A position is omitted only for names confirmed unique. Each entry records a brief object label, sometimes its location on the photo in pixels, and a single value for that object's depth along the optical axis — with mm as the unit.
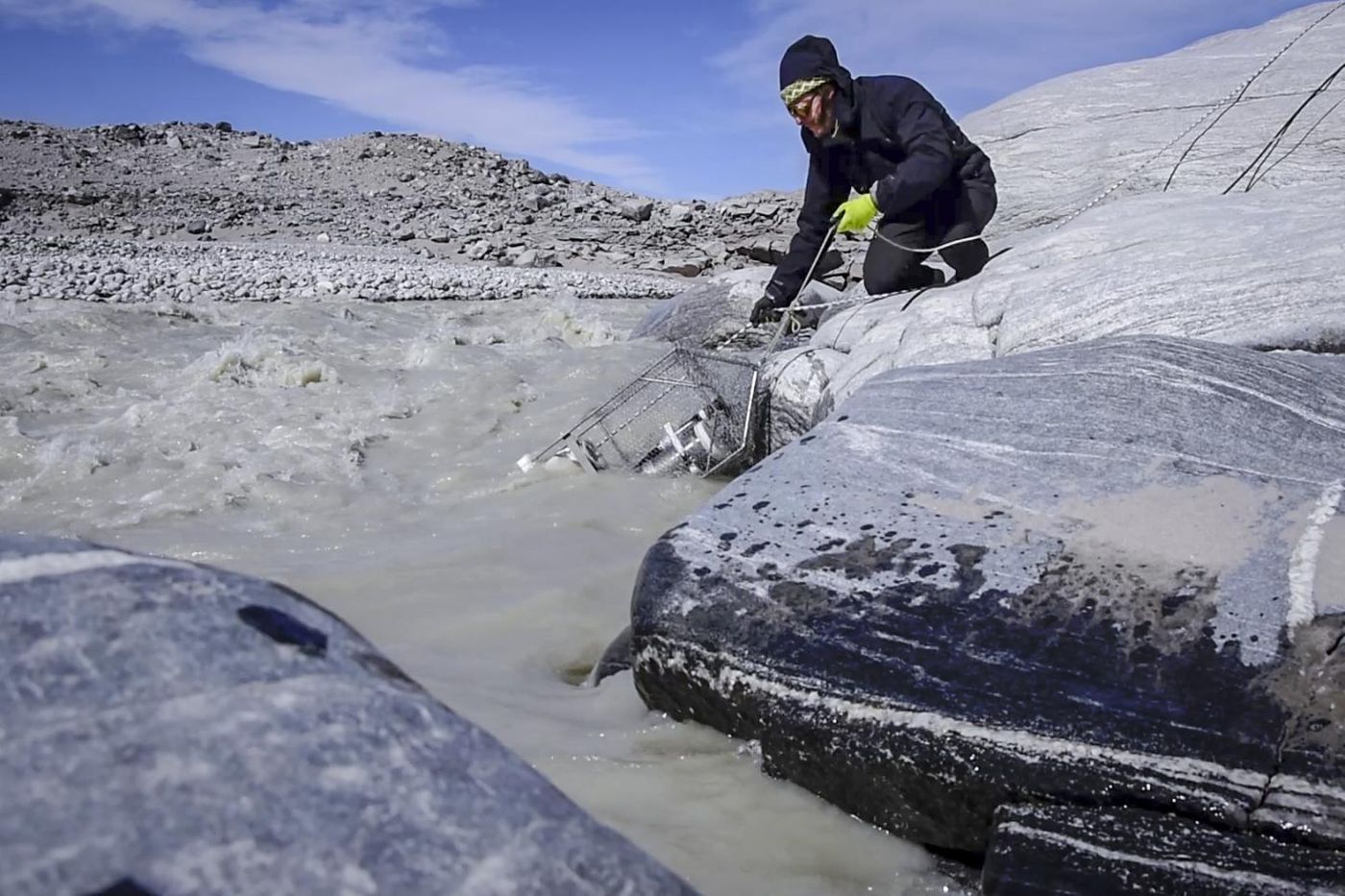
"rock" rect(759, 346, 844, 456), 4457
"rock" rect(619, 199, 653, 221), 18047
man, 5238
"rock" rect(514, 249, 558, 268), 13820
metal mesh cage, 4457
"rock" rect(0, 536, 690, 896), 874
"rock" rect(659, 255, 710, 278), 13438
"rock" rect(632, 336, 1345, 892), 1703
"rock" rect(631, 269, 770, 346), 6871
